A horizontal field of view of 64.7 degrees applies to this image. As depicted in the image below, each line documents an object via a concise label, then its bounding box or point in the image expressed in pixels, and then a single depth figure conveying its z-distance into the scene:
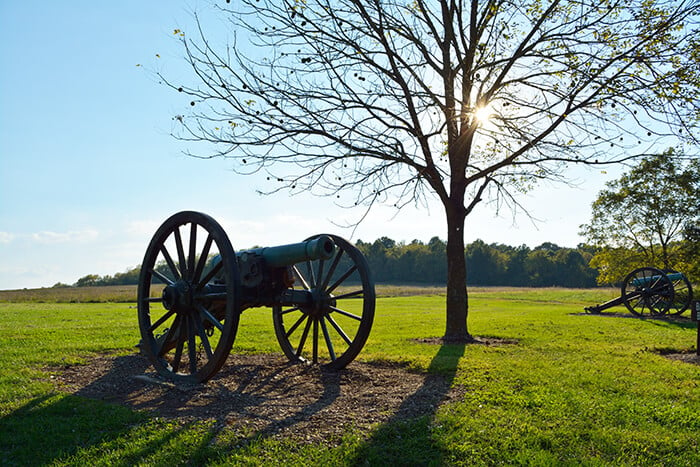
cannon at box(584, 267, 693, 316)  20.17
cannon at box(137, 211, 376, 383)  6.48
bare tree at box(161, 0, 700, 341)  10.53
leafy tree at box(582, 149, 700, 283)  23.89
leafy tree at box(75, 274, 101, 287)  66.06
